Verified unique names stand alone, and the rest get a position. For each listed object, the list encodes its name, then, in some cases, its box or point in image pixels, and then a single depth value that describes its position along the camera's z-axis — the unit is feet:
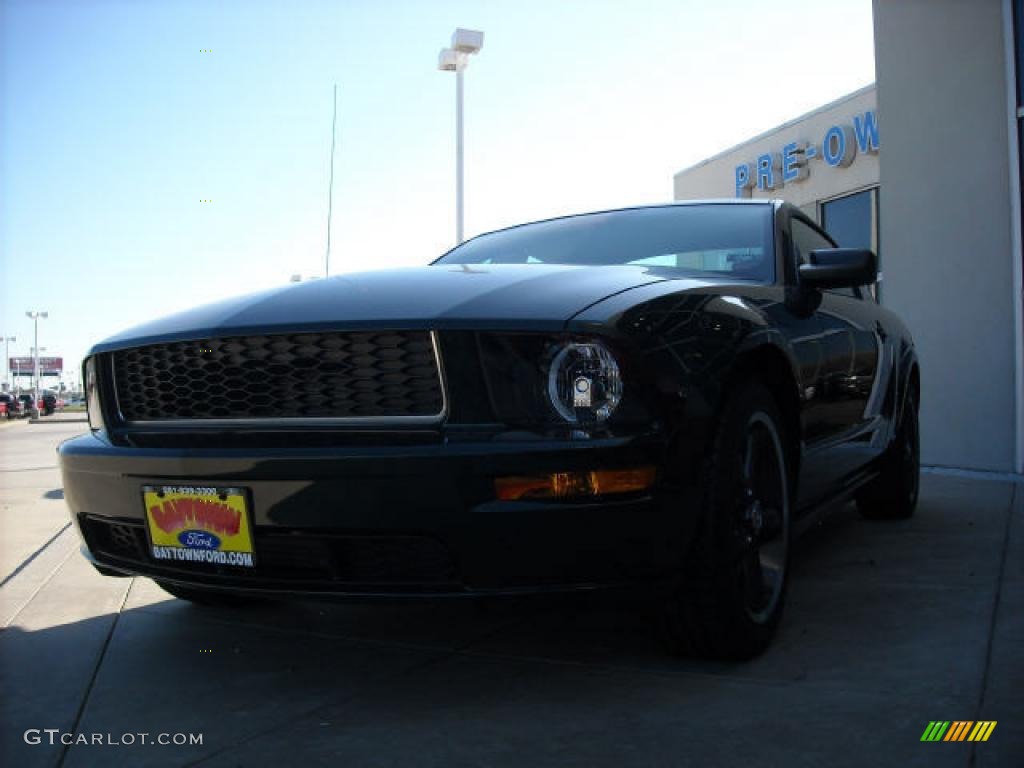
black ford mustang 6.61
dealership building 20.34
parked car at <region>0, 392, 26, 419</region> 132.57
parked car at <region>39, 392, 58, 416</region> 145.24
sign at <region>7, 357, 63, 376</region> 391.86
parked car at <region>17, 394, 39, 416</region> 147.54
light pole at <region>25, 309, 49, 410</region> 250.12
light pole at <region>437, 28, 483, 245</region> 34.86
